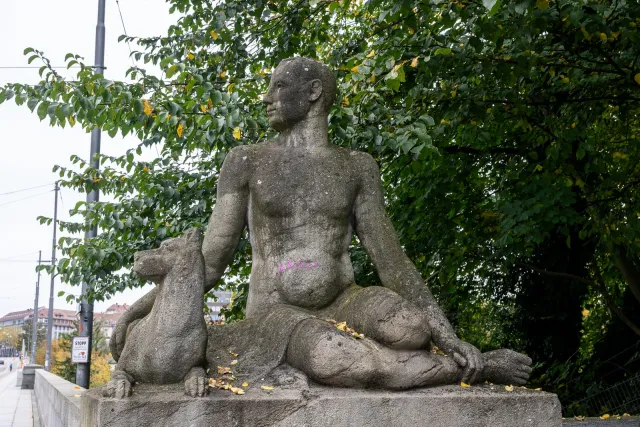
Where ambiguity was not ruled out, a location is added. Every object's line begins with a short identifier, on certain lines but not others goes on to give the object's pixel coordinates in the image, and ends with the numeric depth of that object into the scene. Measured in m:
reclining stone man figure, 4.47
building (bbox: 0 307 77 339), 116.19
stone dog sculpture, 4.12
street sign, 15.47
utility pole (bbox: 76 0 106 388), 15.31
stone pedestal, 3.84
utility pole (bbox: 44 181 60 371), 35.16
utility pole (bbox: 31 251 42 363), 50.12
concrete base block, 33.91
